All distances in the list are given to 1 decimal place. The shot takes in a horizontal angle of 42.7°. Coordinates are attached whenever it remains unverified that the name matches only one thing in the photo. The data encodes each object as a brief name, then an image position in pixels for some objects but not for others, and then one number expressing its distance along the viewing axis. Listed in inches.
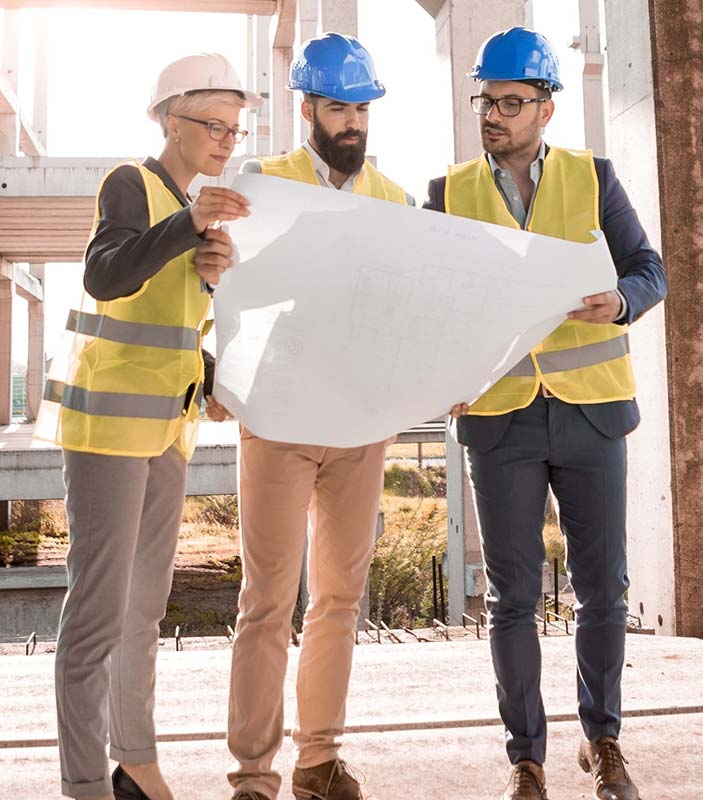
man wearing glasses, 102.4
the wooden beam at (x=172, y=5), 700.0
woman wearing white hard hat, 88.3
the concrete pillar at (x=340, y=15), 490.0
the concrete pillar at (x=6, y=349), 1080.2
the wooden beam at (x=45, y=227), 714.2
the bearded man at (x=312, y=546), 98.7
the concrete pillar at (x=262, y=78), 955.3
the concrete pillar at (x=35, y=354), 1227.9
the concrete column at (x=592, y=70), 794.8
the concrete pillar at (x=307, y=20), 548.8
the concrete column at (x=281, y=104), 780.0
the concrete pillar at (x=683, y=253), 187.9
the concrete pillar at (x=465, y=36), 365.4
